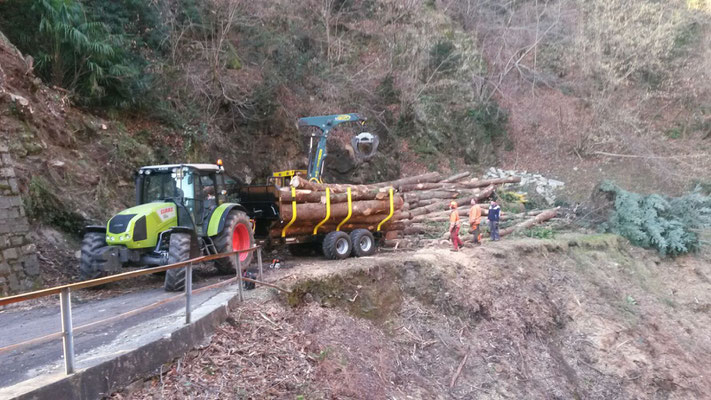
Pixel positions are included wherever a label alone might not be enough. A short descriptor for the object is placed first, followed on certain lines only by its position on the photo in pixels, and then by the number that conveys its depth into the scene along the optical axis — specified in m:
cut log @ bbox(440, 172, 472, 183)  21.72
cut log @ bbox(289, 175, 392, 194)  11.12
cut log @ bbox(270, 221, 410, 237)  11.05
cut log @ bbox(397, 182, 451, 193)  20.14
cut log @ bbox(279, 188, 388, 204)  10.71
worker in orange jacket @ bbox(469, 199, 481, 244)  13.76
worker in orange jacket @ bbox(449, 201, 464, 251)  12.71
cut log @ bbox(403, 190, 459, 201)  18.95
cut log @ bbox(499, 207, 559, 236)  16.11
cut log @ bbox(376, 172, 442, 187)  20.19
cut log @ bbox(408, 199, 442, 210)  18.39
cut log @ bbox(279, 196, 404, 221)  10.68
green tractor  8.06
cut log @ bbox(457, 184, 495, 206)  19.12
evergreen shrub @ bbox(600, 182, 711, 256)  16.22
